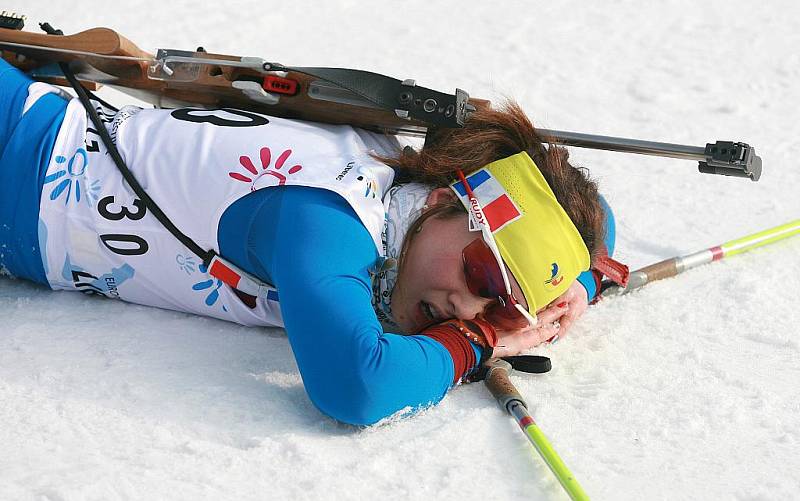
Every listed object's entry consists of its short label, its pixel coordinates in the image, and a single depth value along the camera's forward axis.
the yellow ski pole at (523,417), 3.81
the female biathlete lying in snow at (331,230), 4.14
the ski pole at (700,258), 5.81
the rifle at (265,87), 4.98
